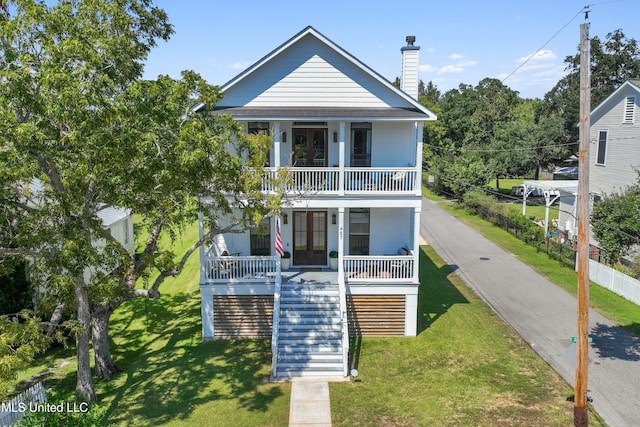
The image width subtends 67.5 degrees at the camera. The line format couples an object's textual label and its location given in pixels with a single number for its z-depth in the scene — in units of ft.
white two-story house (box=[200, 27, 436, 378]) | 54.34
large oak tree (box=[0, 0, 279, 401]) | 32.35
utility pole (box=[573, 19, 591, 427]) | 33.32
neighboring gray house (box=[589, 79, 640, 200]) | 83.15
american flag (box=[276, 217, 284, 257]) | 54.44
